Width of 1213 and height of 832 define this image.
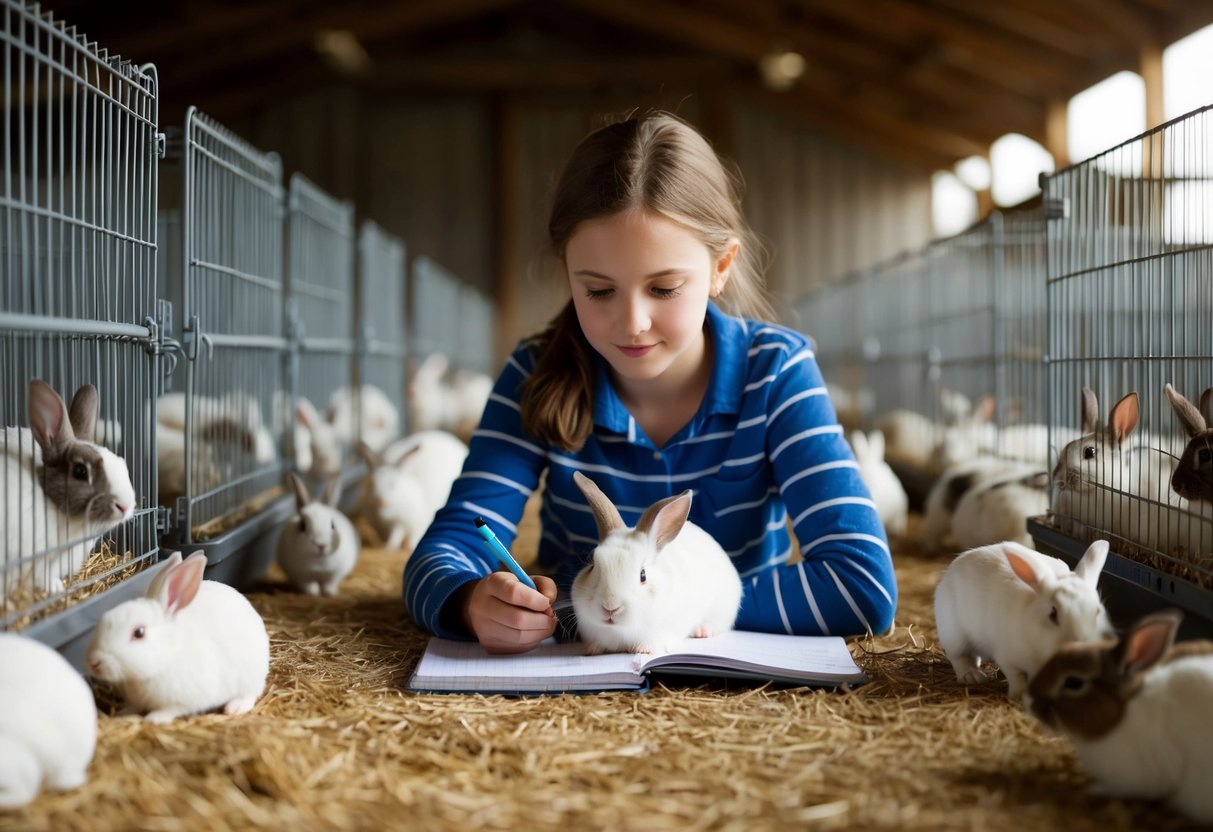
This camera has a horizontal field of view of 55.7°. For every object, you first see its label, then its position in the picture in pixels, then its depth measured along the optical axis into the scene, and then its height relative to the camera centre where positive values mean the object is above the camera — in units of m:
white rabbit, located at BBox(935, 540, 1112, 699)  1.74 -0.33
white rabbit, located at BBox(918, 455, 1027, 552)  3.82 -0.30
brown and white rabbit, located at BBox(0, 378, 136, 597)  1.97 -0.14
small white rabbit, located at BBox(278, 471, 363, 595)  3.03 -0.38
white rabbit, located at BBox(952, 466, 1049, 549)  3.29 -0.30
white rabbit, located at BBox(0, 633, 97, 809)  1.37 -0.39
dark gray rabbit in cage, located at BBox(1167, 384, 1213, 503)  2.06 -0.09
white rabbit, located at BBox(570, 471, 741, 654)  1.95 -0.31
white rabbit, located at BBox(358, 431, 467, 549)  3.93 -0.33
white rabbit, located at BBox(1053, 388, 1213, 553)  2.18 -0.18
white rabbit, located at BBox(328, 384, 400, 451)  5.00 -0.05
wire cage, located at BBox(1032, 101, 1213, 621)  2.11 +0.12
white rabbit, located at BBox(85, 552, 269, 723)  1.69 -0.37
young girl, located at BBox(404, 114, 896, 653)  2.16 -0.04
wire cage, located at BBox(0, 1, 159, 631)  1.79 +0.09
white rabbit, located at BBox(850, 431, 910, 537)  4.07 -0.29
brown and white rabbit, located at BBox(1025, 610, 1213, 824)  1.38 -0.39
